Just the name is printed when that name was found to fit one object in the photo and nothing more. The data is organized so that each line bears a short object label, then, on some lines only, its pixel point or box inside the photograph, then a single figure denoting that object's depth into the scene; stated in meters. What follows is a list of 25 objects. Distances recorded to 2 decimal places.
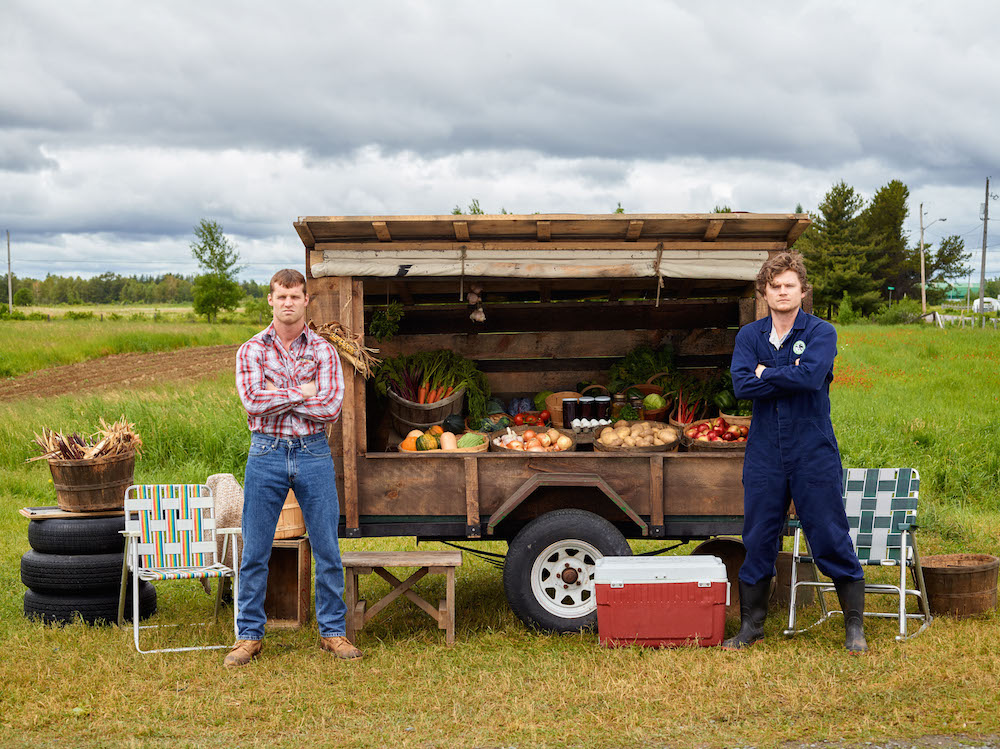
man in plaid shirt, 5.18
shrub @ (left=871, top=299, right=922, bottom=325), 52.16
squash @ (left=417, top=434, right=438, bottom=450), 6.48
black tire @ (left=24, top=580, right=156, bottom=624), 6.20
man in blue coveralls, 5.23
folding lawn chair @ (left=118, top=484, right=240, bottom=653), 5.84
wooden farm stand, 5.85
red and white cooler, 5.44
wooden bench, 5.74
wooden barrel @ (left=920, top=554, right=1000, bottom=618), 6.03
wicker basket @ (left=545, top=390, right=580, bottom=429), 7.56
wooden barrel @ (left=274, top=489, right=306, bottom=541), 6.21
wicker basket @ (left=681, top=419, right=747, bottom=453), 6.12
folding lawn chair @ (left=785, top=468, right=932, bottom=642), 5.87
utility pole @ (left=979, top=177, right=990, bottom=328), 49.52
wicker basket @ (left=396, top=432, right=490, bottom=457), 6.12
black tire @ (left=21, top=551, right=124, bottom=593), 6.18
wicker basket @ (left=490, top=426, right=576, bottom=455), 6.54
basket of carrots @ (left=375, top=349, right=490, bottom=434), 6.96
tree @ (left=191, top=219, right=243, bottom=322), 60.31
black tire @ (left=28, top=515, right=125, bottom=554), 6.24
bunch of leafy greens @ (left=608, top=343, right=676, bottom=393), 7.85
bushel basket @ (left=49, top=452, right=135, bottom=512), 6.24
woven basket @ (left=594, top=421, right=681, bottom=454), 6.31
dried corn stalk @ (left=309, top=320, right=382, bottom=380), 5.85
